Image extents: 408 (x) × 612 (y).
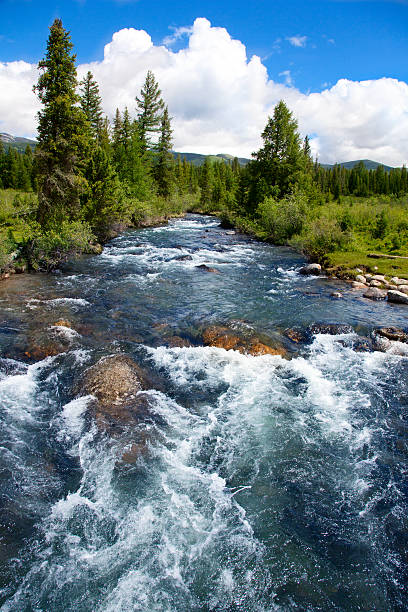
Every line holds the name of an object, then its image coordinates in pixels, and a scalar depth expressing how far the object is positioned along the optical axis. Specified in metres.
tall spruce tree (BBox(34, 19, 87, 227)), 20.69
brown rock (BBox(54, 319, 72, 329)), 12.57
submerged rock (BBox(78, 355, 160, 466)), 7.16
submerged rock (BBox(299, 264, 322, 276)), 22.17
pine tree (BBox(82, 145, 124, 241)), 26.69
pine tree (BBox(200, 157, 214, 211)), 75.37
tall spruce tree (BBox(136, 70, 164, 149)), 50.34
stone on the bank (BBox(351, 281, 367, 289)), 18.67
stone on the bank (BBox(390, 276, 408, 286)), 18.19
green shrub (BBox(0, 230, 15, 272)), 18.28
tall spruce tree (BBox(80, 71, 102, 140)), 45.22
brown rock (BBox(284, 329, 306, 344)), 12.44
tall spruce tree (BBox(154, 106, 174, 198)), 53.50
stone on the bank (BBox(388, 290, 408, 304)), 16.12
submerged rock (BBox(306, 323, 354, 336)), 12.92
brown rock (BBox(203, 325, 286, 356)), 11.33
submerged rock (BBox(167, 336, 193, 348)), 11.70
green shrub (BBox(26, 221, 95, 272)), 20.47
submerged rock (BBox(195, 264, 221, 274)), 22.53
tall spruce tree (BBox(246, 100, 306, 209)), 42.75
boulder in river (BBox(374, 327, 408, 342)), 12.24
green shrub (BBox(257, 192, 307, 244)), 30.89
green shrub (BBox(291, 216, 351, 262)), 25.14
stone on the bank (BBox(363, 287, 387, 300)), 16.91
